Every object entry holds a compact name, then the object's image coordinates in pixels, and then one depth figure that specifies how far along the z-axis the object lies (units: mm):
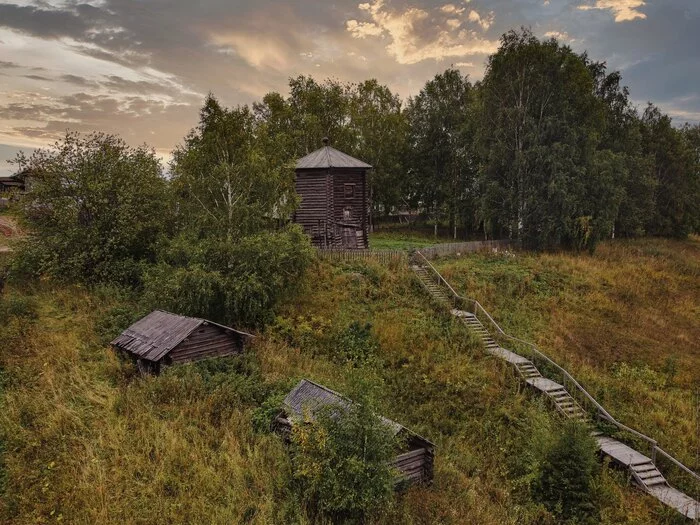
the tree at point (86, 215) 24188
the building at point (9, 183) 51594
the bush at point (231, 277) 20391
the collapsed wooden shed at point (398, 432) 12391
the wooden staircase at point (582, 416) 14688
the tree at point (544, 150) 34969
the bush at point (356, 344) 20688
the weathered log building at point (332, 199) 34312
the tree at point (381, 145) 49031
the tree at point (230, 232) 20703
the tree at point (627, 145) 46812
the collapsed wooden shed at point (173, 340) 16500
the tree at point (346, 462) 10523
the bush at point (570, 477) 13484
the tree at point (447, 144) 46469
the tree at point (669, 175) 52906
